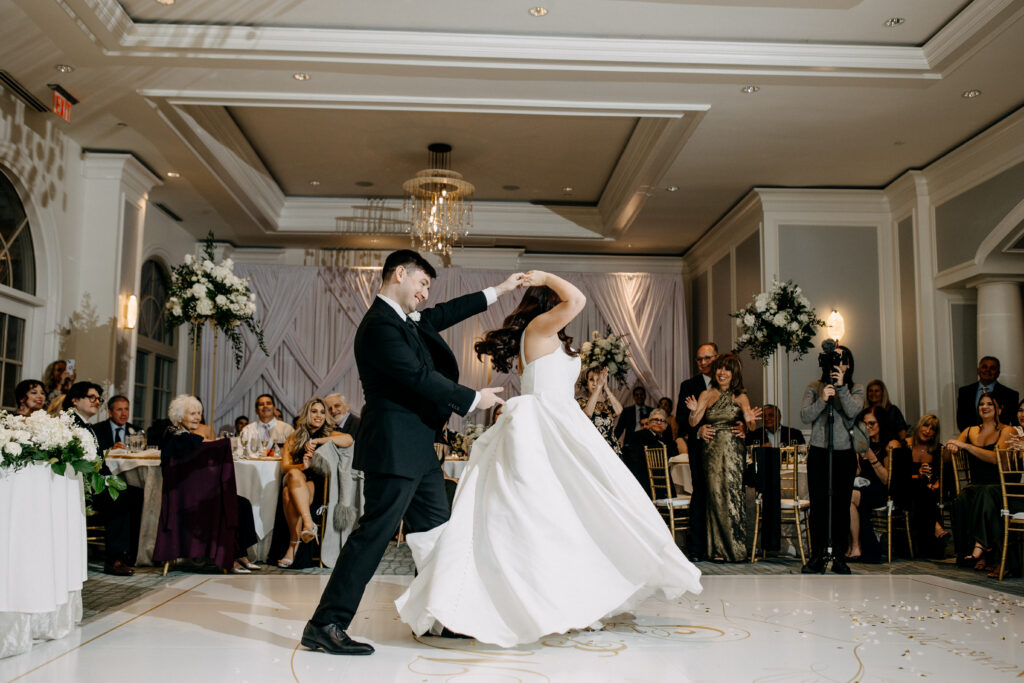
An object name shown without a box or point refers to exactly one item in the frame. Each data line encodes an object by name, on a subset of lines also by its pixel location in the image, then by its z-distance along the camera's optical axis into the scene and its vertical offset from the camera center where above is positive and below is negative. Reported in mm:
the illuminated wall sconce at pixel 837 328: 9359 +1026
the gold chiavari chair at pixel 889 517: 7078 -782
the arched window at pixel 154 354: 10531 +803
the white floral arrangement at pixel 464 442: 7906 -204
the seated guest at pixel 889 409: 8242 +147
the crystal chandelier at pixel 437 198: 8906 +2393
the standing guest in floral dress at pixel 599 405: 6508 +127
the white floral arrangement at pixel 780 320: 7355 +872
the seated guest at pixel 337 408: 7414 +94
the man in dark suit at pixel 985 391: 7547 +260
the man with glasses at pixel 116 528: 5852 -761
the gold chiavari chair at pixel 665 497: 6902 -615
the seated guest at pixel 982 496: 6344 -529
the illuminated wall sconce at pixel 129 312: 9070 +1096
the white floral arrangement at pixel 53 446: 3484 -125
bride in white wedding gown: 3436 -489
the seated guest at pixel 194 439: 5922 -146
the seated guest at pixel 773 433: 8098 -103
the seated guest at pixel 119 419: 7219 -18
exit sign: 7105 +2601
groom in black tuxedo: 3391 -44
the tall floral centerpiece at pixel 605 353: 9164 +723
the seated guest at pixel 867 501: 6957 -628
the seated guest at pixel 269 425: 8117 -64
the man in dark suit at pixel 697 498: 6872 -603
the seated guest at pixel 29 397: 6340 +142
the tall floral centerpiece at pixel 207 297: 7785 +1089
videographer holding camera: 6039 -181
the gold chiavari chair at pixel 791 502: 6711 -631
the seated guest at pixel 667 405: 11711 +227
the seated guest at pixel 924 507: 7250 -697
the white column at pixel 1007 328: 8047 +898
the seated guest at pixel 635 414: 10659 +105
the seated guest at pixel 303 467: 6426 -372
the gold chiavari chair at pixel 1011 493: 5969 -484
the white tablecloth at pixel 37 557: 3430 -579
